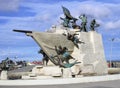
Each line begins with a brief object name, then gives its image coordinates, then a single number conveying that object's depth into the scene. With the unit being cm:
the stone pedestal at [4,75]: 1621
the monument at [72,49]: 1719
